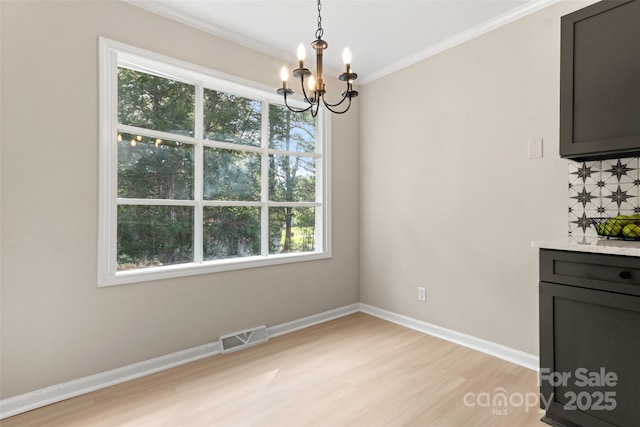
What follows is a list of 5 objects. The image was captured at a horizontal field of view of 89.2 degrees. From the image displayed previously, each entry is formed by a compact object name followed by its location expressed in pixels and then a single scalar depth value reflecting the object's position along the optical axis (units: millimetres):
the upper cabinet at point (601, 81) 1626
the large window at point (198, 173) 2219
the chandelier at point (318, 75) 1527
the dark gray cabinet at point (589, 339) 1443
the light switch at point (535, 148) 2264
